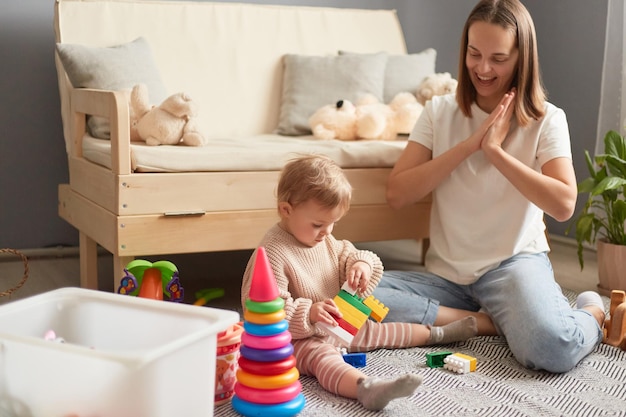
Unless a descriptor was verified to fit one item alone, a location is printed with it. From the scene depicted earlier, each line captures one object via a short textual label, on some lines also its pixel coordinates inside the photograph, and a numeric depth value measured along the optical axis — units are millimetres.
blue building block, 1591
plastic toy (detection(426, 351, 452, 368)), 1599
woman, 1679
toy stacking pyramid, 1293
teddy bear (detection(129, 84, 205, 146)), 1975
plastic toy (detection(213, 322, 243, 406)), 1380
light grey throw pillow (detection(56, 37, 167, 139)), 2170
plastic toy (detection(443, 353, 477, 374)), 1567
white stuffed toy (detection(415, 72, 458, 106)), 2537
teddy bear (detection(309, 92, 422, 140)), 2344
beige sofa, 1834
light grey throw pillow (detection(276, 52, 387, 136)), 2553
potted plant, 2199
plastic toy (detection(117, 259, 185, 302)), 1569
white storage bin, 1092
